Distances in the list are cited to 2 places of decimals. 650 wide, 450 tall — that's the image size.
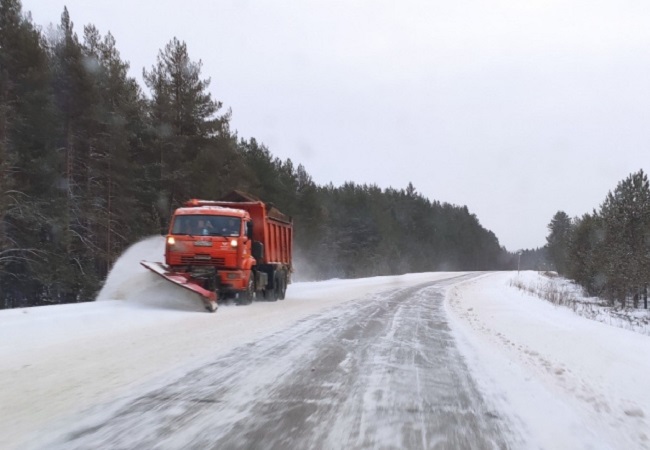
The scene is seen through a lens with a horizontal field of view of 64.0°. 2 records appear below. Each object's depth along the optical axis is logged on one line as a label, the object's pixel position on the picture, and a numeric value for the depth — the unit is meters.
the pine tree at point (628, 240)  39.09
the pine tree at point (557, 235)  100.97
